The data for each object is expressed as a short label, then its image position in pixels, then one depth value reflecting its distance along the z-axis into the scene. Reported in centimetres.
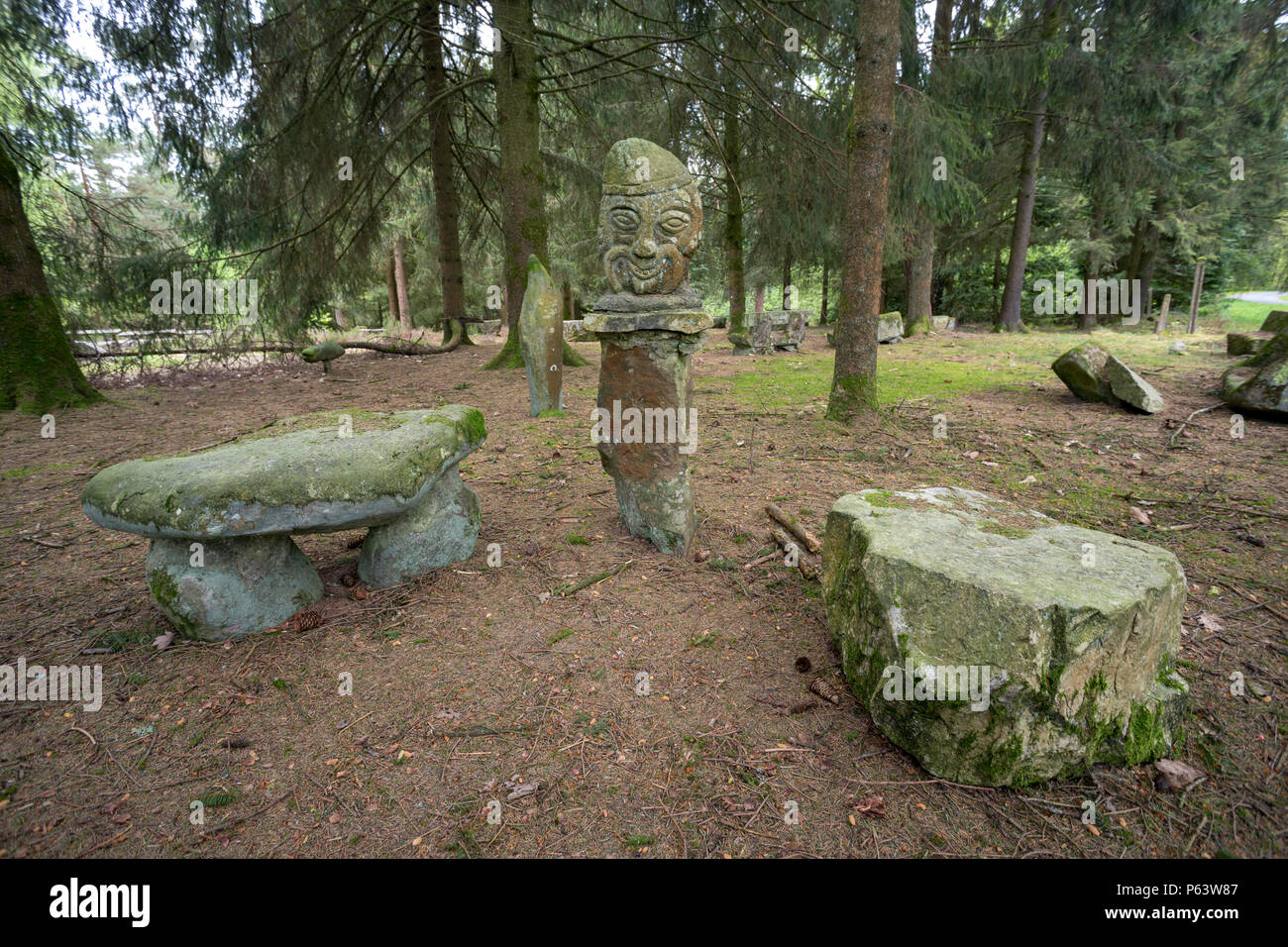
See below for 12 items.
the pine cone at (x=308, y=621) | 307
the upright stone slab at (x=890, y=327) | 1367
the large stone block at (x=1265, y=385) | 614
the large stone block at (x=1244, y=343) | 925
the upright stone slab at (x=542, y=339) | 683
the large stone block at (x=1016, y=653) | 206
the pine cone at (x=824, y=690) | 257
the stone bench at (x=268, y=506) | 273
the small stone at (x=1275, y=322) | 753
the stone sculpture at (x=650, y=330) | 358
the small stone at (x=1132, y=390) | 660
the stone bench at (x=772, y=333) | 1280
